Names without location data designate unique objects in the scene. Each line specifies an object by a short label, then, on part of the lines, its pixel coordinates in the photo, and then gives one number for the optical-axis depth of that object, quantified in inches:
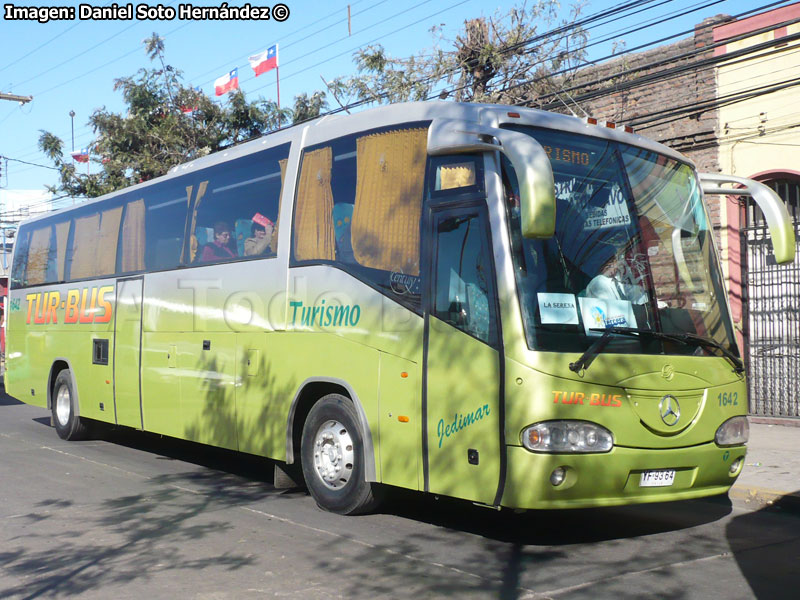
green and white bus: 241.3
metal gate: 532.7
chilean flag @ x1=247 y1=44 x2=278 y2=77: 893.2
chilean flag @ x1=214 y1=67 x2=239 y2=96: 935.7
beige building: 529.0
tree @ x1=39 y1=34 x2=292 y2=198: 899.4
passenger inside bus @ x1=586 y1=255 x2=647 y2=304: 252.2
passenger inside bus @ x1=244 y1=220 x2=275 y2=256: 348.5
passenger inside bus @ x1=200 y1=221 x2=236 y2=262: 374.2
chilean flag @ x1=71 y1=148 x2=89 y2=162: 1158.3
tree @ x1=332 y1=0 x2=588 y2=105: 717.9
